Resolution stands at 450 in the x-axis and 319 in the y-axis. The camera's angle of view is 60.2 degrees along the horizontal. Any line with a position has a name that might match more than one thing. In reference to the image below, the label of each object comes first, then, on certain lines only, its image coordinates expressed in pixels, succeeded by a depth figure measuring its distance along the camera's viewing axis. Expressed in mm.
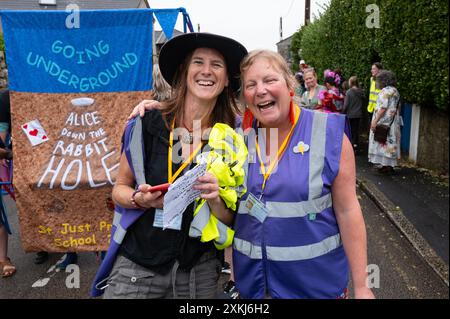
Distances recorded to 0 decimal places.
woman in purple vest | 1604
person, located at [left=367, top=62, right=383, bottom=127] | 7719
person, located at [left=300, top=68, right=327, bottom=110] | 6977
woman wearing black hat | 1739
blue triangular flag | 3359
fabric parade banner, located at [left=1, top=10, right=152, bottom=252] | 3264
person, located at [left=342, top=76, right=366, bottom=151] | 8820
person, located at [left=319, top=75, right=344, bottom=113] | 7141
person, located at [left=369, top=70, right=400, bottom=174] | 6691
